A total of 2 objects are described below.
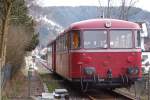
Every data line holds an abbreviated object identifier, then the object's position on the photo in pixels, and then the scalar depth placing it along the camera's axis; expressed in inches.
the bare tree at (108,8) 1895.2
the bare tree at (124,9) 1939.7
